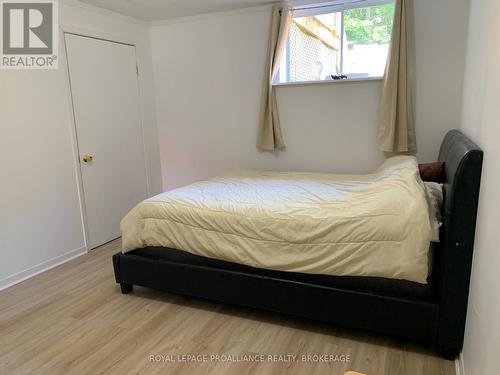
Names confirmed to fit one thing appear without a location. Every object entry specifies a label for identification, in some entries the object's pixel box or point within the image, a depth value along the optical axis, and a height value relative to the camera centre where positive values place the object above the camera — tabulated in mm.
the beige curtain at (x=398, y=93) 3078 +176
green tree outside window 3289 +826
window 3332 +711
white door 3461 -82
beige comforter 1943 -654
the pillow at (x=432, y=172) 2589 -429
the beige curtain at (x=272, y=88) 3531 +303
